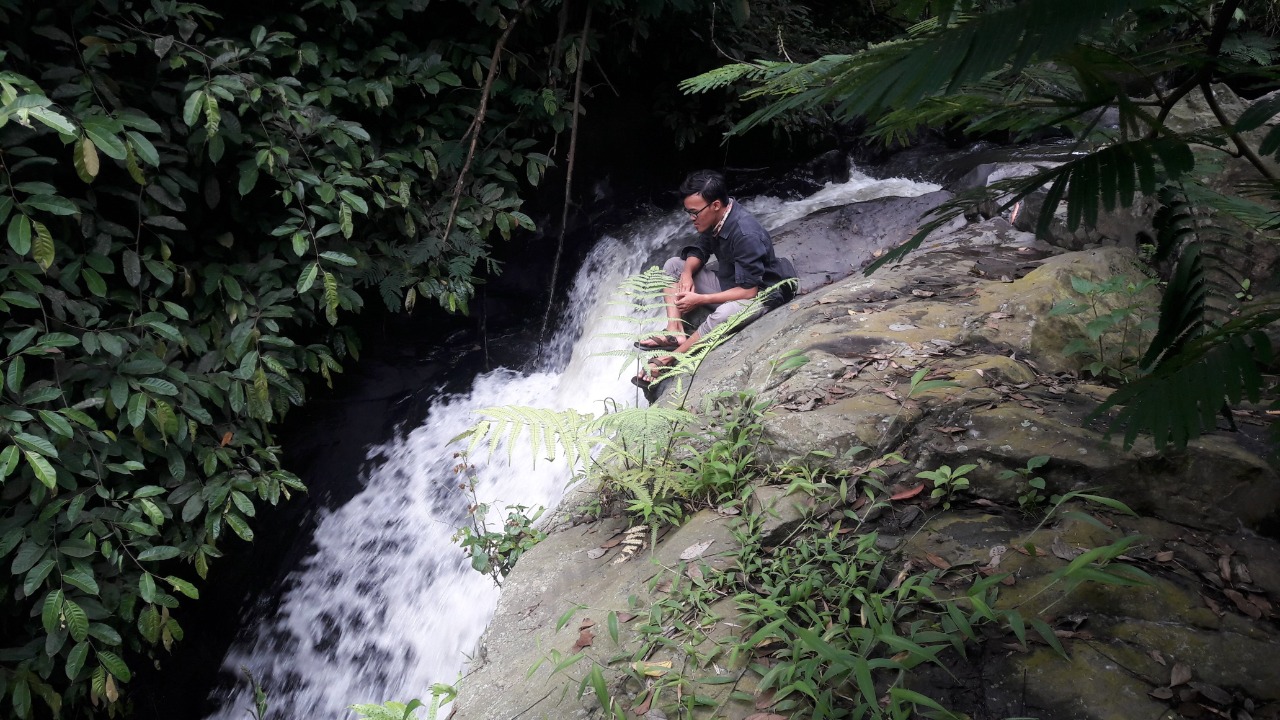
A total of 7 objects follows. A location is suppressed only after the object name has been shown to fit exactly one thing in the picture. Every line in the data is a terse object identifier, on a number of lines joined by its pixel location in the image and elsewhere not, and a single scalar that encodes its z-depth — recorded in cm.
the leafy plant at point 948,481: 238
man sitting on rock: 473
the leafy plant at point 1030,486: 225
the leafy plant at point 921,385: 287
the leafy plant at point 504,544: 374
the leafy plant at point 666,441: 259
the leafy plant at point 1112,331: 279
